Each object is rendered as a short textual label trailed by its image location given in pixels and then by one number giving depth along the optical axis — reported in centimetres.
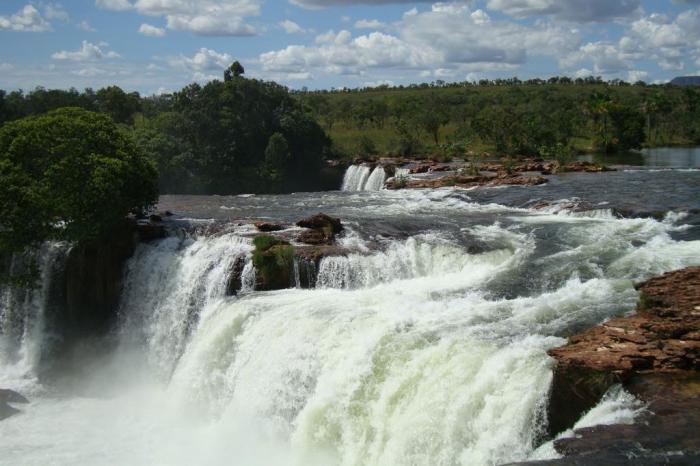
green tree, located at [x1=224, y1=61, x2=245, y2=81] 5859
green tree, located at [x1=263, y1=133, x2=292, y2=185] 5306
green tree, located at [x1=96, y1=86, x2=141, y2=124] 7039
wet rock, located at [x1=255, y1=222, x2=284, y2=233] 2373
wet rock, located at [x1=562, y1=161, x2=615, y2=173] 4129
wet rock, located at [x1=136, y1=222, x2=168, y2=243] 2403
